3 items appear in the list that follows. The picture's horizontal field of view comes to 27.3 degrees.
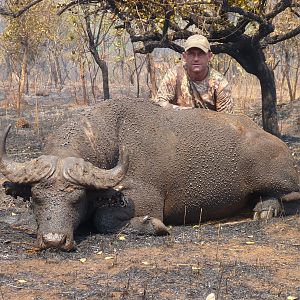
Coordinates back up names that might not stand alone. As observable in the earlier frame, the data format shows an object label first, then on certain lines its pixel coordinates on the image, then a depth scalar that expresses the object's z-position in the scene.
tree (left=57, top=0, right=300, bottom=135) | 10.31
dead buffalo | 5.58
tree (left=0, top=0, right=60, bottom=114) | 26.25
